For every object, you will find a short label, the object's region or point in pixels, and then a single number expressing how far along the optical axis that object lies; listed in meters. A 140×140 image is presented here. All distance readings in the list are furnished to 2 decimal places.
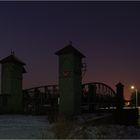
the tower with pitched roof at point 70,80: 17.14
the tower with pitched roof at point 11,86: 20.44
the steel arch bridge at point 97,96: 23.66
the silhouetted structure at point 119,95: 25.45
